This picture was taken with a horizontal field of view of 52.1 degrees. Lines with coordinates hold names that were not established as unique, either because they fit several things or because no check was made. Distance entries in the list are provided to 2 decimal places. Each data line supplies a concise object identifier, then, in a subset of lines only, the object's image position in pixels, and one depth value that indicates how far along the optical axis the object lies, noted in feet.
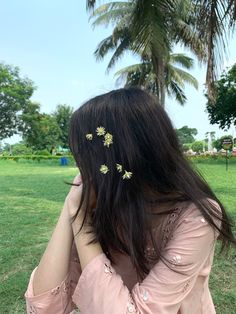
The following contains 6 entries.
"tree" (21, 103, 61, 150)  60.59
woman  1.71
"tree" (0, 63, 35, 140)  58.29
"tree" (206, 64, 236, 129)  43.07
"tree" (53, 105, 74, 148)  83.05
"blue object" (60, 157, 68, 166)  46.42
